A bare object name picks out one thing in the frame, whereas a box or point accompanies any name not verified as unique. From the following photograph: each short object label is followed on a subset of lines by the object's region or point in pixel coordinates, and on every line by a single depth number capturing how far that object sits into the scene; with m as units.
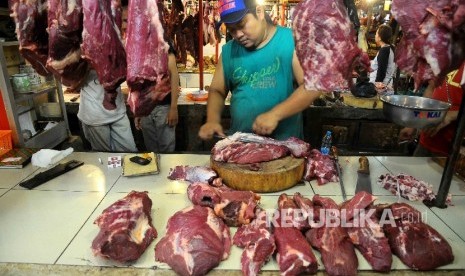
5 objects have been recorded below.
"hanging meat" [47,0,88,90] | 1.70
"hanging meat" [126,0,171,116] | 1.65
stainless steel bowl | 2.04
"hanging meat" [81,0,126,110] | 1.65
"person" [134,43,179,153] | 4.52
